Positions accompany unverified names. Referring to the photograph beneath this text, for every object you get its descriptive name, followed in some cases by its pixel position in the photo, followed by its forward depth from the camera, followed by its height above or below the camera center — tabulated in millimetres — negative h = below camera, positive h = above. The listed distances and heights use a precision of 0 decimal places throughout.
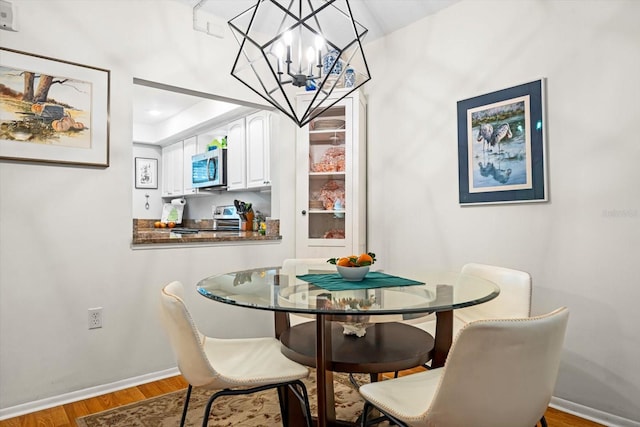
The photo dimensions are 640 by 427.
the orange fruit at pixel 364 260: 1812 -171
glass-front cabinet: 3264 +319
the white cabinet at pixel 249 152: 4016 +718
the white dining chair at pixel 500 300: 1984 -392
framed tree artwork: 2184 +620
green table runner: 1709 -267
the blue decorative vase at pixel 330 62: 3188 +1236
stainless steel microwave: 4668 +624
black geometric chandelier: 2975 +1483
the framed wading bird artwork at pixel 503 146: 2387 +463
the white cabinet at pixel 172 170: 5734 +744
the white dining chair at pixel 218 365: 1447 -573
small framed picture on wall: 6141 +737
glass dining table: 1382 -278
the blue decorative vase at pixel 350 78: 3237 +1135
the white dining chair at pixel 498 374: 1087 -420
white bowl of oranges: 1799 -201
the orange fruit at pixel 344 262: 1818 -181
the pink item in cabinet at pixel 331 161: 3346 +488
